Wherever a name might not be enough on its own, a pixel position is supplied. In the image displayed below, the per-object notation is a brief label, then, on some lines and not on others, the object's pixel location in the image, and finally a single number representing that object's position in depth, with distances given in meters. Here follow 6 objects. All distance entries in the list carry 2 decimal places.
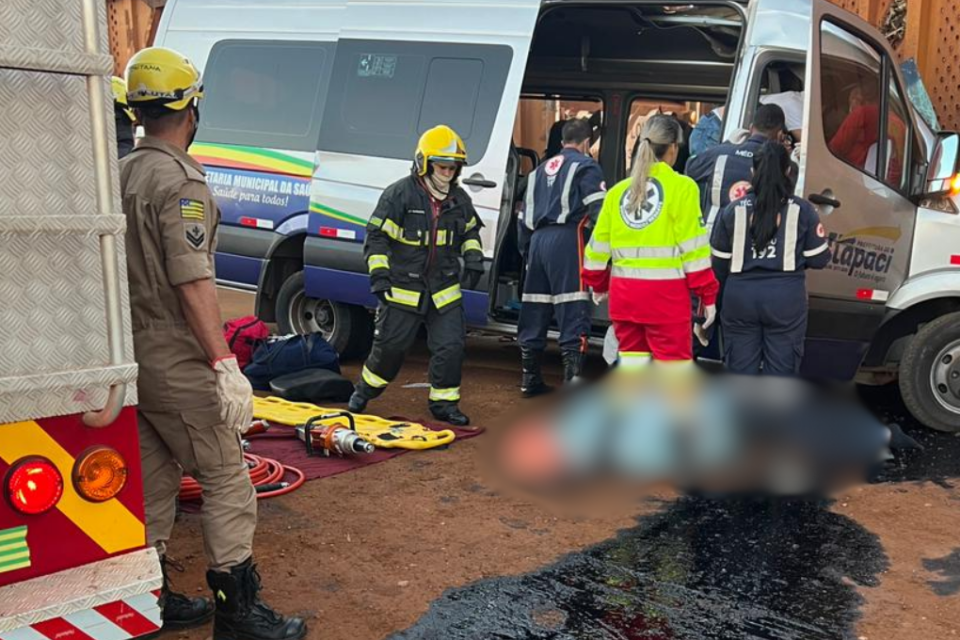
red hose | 4.91
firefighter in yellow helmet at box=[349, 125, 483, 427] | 6.16
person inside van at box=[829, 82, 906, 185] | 6.21
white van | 6.17
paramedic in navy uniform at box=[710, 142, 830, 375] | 5.48
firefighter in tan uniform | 3.18
